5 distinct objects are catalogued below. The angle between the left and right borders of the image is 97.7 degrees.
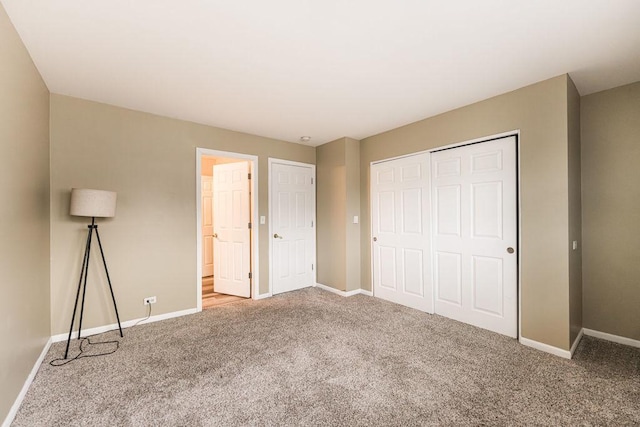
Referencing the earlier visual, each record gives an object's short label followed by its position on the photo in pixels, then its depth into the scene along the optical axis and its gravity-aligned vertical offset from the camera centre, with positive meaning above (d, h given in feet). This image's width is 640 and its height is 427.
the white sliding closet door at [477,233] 9.33 -0.76
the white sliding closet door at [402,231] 11.82 -0.82
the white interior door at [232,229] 13.97 -0.74
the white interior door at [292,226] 14.49 -0.61
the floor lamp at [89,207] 8.38 +0.28
